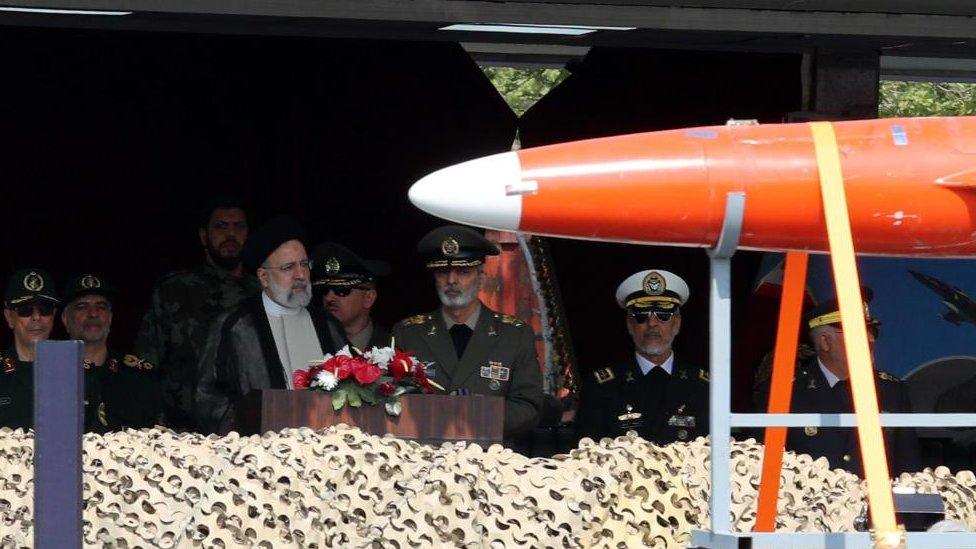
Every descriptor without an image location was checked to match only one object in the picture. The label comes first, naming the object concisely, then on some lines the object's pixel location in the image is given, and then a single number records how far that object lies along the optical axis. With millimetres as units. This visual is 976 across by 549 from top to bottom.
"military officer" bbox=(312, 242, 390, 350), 16609
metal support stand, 10453
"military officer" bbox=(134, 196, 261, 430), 18578
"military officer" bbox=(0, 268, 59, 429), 15742
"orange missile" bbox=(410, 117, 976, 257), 10750
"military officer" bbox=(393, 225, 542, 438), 15719
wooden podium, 12883
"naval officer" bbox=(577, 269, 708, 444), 16391
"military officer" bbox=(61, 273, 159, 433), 16031
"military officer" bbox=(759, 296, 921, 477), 15430
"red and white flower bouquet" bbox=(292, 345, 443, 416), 12930
